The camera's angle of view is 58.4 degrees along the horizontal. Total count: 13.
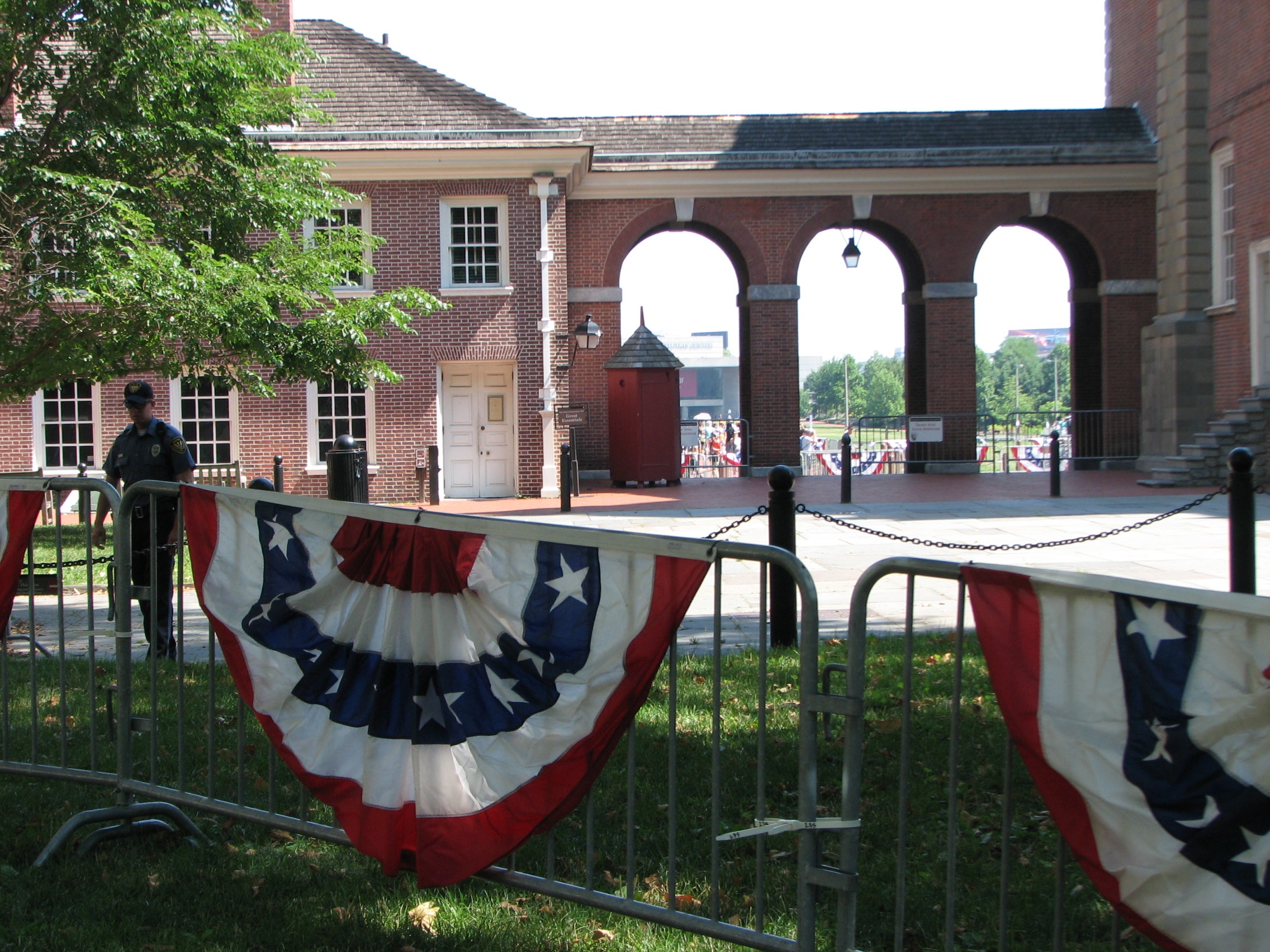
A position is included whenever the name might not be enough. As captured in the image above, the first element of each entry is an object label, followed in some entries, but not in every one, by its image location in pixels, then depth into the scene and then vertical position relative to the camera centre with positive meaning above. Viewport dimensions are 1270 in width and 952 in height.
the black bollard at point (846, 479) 18.28 -0.73
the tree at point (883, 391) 118.56 +4.50
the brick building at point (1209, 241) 20.36 +3.65
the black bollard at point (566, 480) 18.02 -0.67
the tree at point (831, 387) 125.50 +5.62
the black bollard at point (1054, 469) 18.44 -0.63
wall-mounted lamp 22.50 +2.05
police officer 7.60 -0.11
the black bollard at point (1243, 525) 7.69 -0.66
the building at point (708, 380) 136.50 +6.97
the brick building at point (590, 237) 22.16 +4.36
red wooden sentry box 23.70 +0.54
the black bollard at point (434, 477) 21.36 -0.70
